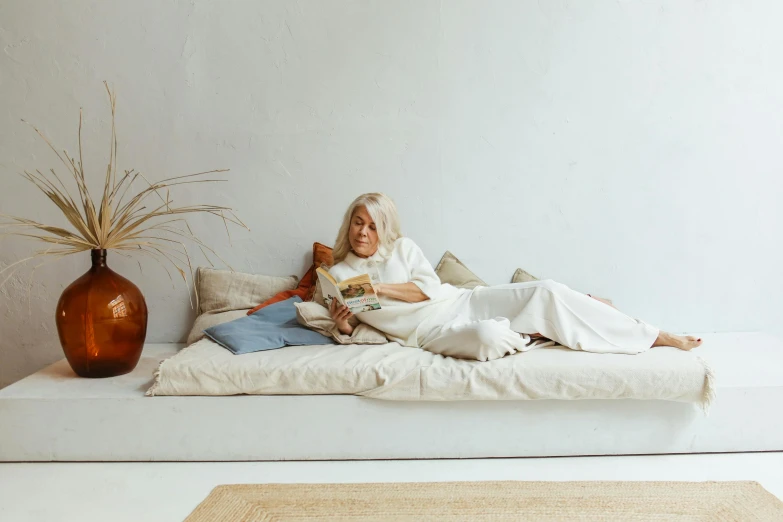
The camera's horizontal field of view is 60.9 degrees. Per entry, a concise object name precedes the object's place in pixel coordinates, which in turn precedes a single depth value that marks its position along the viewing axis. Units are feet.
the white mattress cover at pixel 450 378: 8.77
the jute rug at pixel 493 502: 7.13
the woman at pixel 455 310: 9.46
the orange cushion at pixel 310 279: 11.74
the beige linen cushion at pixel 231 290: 11.77
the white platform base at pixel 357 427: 8.84
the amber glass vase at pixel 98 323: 9.59
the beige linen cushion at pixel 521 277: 12.19
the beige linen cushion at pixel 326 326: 10.25
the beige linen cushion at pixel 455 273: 11.84
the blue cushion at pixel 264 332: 9.80
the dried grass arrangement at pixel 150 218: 11.99
